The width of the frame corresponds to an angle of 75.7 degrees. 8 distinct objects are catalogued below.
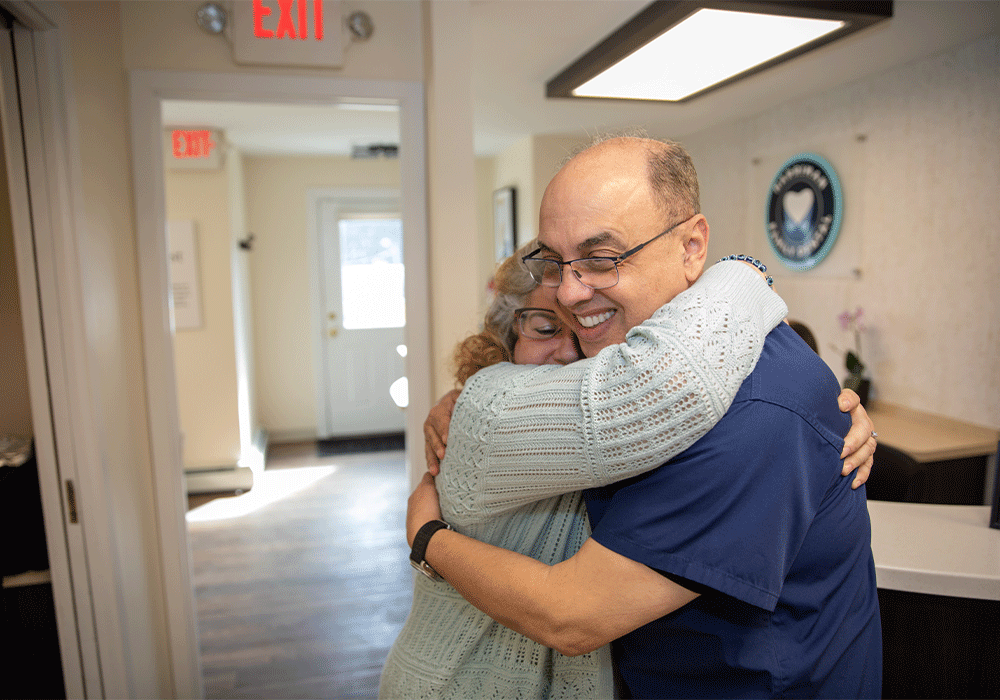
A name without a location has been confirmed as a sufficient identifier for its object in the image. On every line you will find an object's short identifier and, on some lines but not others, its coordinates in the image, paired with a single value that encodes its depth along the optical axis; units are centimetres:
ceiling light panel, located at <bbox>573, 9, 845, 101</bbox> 235
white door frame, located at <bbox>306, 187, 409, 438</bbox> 641
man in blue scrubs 80
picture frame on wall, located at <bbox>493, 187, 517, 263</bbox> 600
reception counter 138
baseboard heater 500
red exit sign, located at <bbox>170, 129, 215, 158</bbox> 483
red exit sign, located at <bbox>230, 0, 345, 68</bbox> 223
